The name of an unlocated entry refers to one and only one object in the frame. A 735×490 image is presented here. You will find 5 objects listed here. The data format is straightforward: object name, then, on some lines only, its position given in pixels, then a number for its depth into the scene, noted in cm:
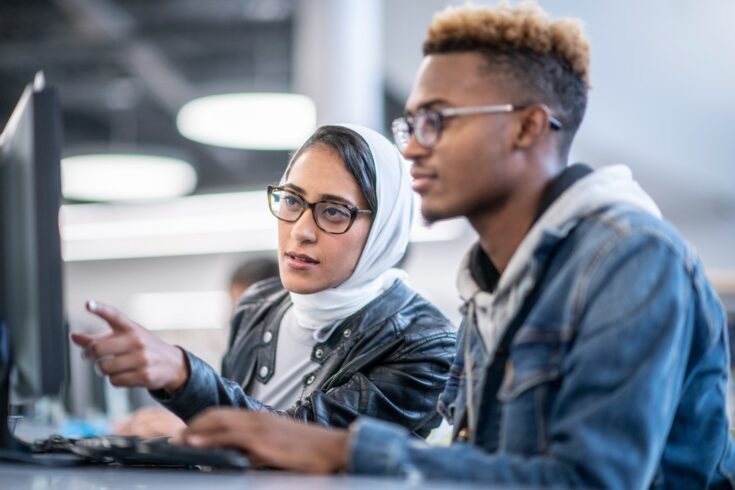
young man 119
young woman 190
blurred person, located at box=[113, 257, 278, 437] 255
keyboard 119
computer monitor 125
